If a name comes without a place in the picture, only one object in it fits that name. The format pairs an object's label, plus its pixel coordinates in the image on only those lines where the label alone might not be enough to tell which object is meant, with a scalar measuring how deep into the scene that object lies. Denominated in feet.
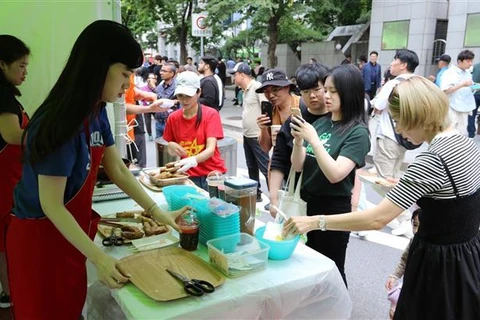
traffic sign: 39.06
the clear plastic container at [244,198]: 6.01
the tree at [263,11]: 39.27
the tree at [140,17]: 53.06
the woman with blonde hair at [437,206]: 5.08
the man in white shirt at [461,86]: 22.85
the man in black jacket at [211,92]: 20.08
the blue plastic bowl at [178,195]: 6.84
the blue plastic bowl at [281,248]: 5.65
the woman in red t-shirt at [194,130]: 9.91
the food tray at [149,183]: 8.96
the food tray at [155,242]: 6.01
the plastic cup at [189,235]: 5.85
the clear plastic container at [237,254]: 5.27
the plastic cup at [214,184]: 6.79
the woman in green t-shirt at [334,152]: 6.84
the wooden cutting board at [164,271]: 4.84
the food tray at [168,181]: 9.02
